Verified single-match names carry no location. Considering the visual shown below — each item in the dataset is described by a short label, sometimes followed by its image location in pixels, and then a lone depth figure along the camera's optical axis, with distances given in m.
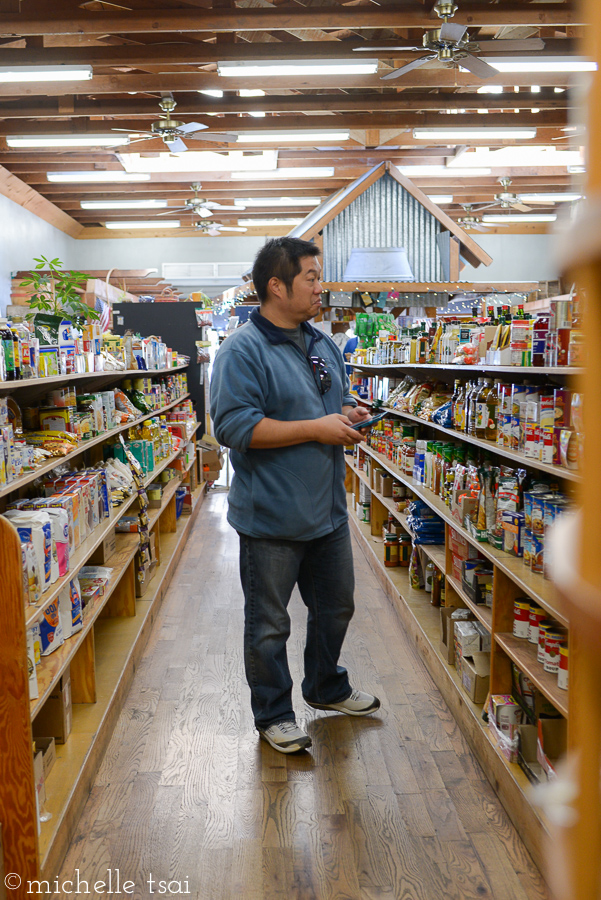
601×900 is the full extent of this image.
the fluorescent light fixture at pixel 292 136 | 7.84
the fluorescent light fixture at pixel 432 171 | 10.88
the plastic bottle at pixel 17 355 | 2.74
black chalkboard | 9.99
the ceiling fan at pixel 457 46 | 4.96
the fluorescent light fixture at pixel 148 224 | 13.80
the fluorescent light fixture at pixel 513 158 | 10.58
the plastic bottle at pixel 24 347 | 2.84
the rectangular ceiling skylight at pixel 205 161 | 10.28
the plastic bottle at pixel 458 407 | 3.86
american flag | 7.82
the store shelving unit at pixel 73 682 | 2.09
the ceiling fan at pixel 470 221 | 11.58
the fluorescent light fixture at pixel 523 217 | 13.27
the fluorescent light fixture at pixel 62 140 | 7.64
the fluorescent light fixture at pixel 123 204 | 11.43
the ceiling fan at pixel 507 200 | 10.19
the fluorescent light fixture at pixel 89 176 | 9.86
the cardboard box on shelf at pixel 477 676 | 3.32
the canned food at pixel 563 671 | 2.47
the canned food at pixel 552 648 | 2.60
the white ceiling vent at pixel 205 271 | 16.14
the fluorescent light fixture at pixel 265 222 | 15.16
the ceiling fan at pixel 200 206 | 10.31
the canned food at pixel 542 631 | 2.65
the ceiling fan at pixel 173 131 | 6.69
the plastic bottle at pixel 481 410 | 3.36
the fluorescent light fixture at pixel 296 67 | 5.96
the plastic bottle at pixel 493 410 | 3.32
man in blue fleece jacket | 2.98
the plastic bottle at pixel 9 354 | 2.66
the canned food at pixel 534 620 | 2.83
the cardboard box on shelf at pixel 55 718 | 2.97
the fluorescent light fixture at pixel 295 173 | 10.73
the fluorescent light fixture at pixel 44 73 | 5.94
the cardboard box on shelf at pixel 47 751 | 2.76
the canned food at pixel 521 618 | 2.95
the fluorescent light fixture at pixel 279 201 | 12.36
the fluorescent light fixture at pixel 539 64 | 5.55
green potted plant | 4.08
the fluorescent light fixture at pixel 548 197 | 11.71
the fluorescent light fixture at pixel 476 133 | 8.09
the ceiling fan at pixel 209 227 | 12.19
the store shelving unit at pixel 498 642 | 2.50
